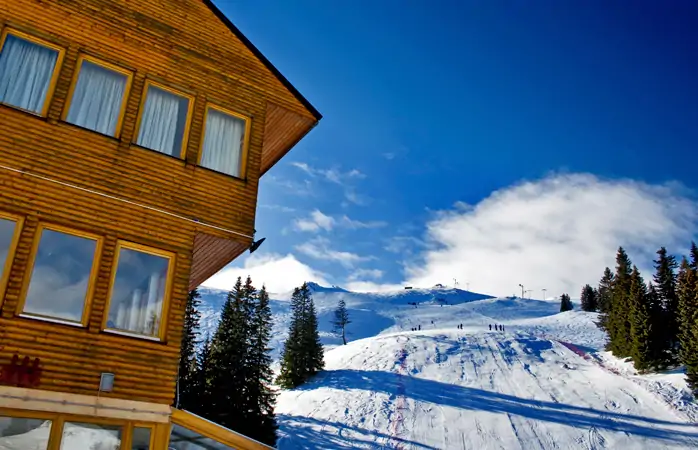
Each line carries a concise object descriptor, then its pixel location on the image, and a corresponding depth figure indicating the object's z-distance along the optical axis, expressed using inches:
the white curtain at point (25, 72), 403.2
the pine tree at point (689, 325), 1838.1
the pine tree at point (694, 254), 3152.1
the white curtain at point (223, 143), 468.1
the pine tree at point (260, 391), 1526.8
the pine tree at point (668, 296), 2296.1
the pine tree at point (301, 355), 2380.7
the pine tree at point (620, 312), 2524.6
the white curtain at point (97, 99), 423.8
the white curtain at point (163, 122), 446.0
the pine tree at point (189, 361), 1600.3
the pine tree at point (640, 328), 2164.1
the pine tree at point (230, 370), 1563.7
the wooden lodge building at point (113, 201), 351.9
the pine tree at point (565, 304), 5812.0
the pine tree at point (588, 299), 5172.2
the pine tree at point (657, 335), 2149.4
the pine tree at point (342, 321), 4865.2
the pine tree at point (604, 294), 3395.7
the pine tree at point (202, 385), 1558.8
